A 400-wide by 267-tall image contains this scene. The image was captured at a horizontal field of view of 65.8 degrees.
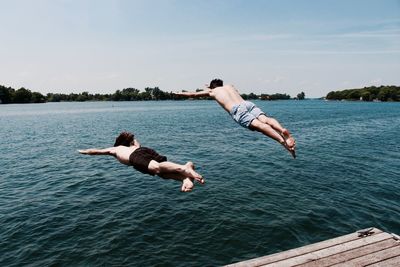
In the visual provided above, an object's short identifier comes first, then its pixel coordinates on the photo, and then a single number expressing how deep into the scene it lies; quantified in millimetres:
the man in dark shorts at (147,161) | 7332
